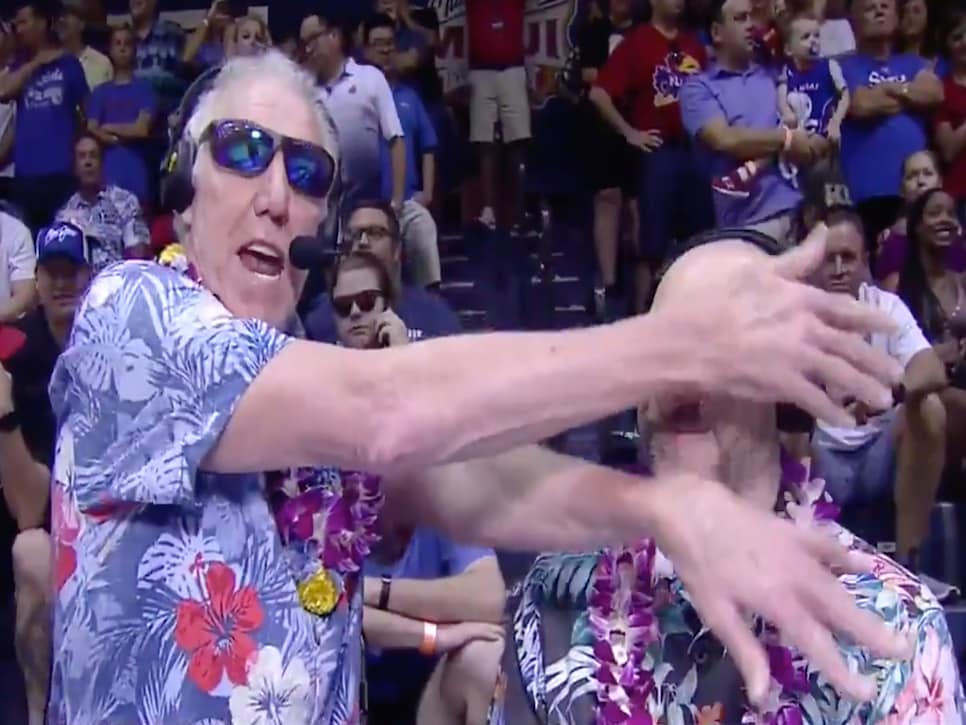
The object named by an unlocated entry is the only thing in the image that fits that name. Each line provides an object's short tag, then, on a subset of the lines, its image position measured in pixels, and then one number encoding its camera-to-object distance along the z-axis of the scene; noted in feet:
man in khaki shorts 20.53
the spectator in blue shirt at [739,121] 15.42
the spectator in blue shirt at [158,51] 18.94
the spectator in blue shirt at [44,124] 18.38
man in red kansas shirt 16.57
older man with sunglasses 3.60
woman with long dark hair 13.38
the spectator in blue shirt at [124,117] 17.67
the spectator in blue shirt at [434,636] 8.76
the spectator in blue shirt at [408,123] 18.31
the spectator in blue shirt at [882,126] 15.74
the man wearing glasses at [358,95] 16.90
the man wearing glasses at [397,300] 10.59
